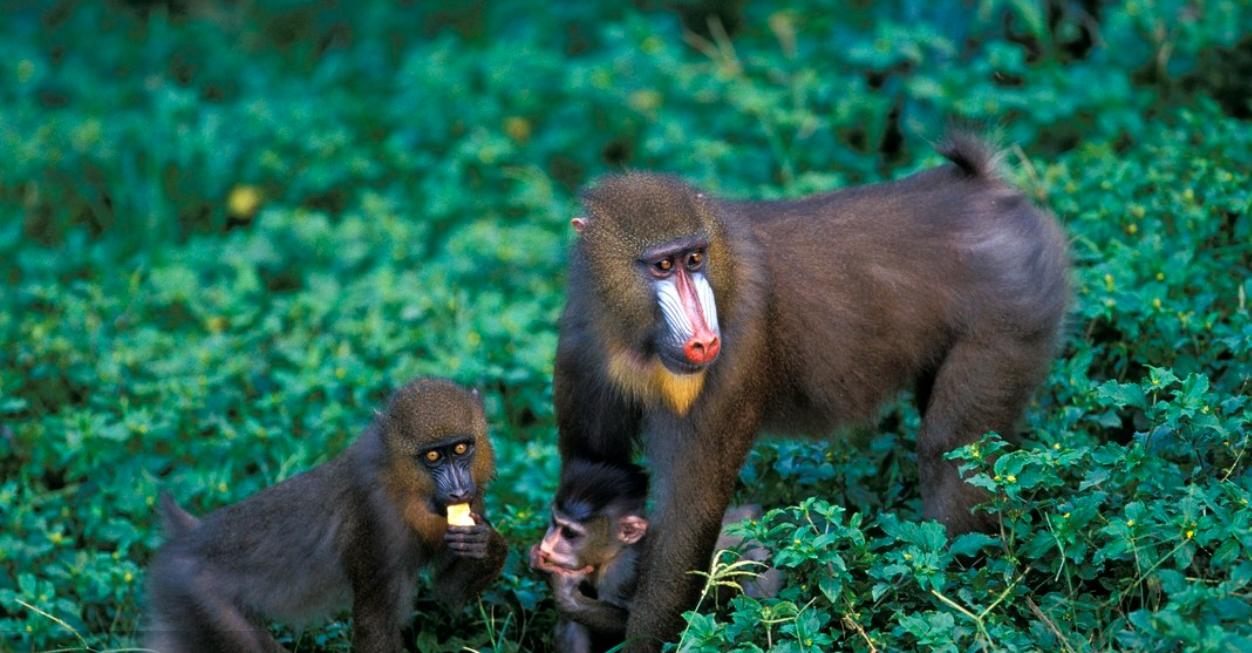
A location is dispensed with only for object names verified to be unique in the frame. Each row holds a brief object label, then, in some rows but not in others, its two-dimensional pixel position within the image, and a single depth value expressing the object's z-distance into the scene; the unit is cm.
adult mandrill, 857
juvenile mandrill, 924
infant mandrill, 946
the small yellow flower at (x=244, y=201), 1744
